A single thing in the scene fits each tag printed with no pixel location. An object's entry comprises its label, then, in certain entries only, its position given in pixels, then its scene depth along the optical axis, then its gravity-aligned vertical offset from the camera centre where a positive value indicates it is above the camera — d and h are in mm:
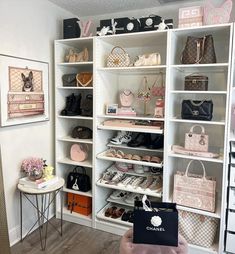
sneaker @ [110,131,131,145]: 2762 -413
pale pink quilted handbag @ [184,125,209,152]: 2254 -361
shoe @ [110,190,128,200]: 2795 -1074
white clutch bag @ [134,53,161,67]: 2357 +405
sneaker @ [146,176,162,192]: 2457 -857
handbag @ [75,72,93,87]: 2654 +242
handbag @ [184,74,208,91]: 2178 +181
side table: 2238 -1150
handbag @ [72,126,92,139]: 2816 -364
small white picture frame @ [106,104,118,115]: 2617 -80
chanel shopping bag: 1724 -884
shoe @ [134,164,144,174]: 2764 -755
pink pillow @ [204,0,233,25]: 2050 +753
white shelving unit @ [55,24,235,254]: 2207 -39
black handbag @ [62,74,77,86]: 2760 +236
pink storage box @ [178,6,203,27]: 2129 +753
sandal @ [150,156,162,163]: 2436 -572
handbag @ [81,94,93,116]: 2749 -55
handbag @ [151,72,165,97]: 2609 +150
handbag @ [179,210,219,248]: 2250 -1168
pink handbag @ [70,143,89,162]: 2832 -591
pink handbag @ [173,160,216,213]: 2217 -816
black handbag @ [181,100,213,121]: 2154 -65
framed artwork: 2197 +97
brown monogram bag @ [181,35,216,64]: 2125 +456
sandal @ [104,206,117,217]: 2693 -1218
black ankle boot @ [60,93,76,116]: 2803 -46
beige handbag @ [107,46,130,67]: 2490 +428
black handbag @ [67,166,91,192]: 2787 -917
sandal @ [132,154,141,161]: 2528 -581
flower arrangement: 2352 -650
